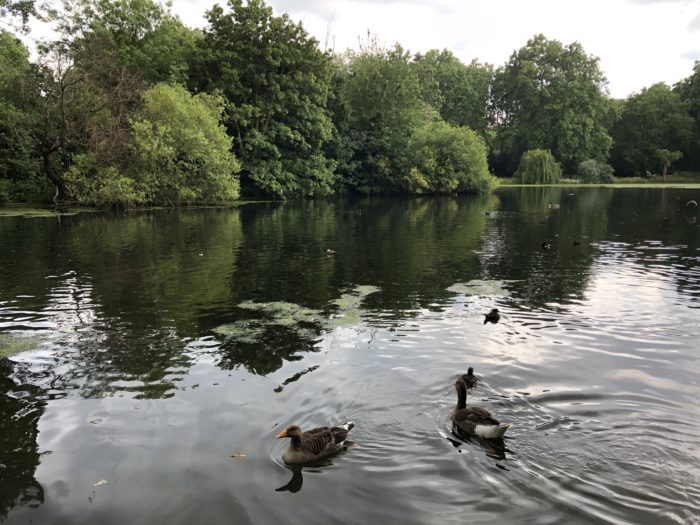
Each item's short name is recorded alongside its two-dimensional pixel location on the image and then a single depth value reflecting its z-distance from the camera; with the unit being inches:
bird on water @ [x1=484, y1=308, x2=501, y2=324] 453.4
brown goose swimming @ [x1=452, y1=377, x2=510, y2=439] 255.9
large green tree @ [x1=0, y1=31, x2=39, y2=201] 1504.7
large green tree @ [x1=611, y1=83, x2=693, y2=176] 3432.6
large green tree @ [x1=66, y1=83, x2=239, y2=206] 1482.5
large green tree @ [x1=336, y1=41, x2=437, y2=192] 2455.7
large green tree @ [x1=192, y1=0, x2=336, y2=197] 1941.8
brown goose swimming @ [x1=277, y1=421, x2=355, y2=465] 241.7
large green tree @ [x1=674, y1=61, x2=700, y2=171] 3398.1
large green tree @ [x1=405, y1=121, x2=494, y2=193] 2372.0
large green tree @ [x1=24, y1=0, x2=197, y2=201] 1493.6
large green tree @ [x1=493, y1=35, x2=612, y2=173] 3484.3
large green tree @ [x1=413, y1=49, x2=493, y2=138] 3946.9
